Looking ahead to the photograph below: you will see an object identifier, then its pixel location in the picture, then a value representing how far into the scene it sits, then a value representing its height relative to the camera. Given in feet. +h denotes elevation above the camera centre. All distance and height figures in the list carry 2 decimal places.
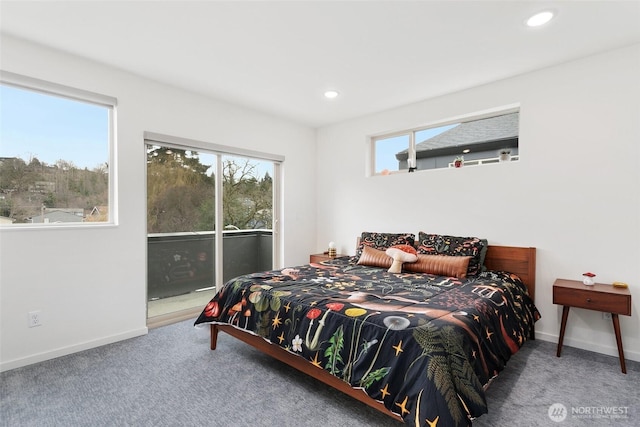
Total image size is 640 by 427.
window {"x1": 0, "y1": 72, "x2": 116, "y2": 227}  8.09 +1.64
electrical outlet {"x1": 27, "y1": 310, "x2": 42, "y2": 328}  8.05 -2.75
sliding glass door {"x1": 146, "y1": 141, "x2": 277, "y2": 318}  10.95 -0.32
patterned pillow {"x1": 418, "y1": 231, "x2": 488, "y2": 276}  9.53 -1.09
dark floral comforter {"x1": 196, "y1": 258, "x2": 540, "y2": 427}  4.77 -2.24
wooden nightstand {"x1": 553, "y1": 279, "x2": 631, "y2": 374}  7.45 -2.12
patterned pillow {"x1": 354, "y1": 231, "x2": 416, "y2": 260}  11.43 -1.00
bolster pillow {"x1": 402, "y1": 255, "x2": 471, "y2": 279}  9.15 -1.58
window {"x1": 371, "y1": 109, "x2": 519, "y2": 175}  10.63 +2.64
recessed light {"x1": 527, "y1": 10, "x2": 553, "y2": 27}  6.85 +4.39
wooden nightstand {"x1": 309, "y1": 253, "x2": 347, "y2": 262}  13.82 -1.98
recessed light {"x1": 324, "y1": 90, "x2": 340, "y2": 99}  11.24 +4.37
